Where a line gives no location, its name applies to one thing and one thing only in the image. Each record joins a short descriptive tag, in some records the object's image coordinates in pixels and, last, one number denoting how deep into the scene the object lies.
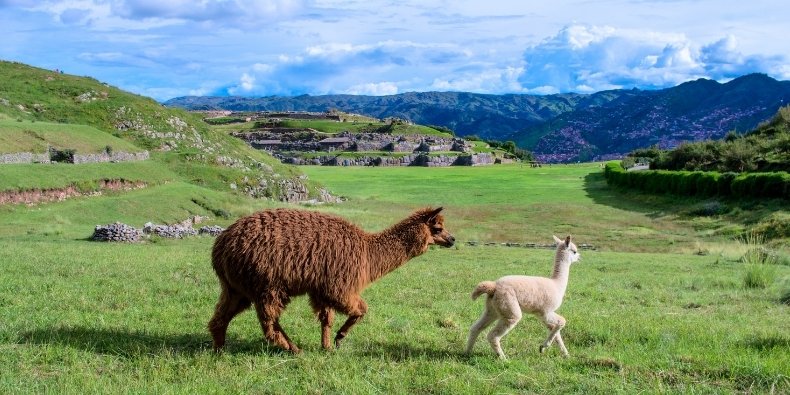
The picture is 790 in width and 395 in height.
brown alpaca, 8.81
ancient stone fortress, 132.50
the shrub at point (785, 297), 15.00
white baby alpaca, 8.72
